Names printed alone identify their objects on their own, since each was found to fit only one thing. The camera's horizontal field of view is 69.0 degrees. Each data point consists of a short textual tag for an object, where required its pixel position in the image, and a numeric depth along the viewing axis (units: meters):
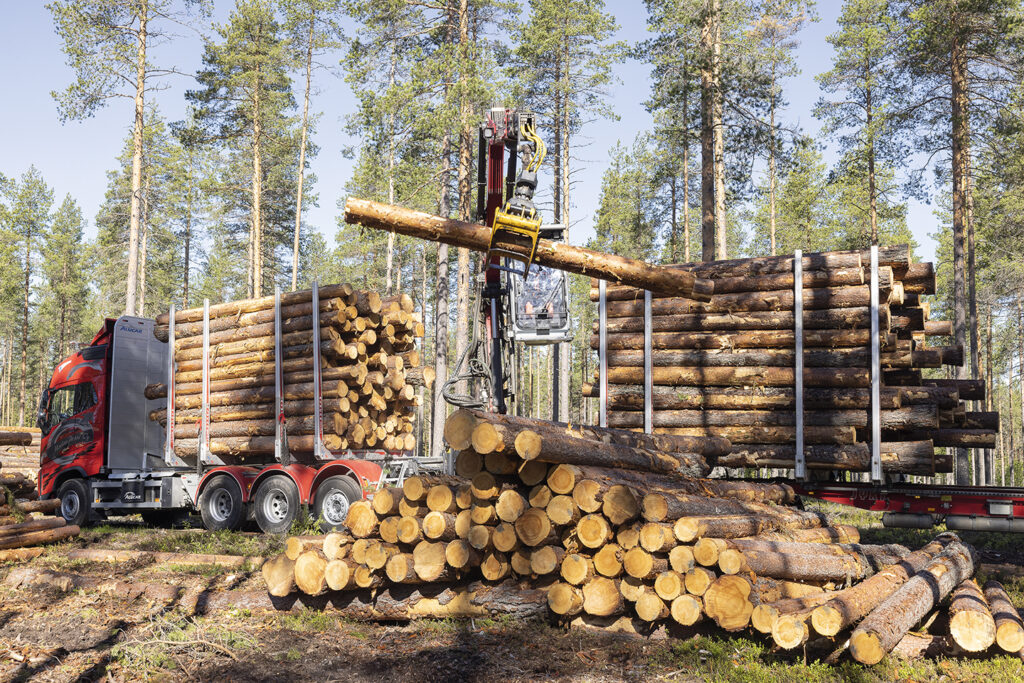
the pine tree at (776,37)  20.14
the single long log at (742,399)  8.79
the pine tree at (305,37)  30.38
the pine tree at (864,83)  23.34
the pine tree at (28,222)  42.44
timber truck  12.38
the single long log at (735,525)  6.04
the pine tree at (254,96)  29.48
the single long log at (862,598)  5.11
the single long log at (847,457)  8.52
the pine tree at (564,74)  27.25
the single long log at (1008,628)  5.16
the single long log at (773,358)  8.89
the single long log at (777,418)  8.61
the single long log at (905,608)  4.88
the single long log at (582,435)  6.51
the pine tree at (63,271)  44.34
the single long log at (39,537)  9.96
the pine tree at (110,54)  21.91
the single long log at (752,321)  8.85
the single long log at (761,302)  8.91
